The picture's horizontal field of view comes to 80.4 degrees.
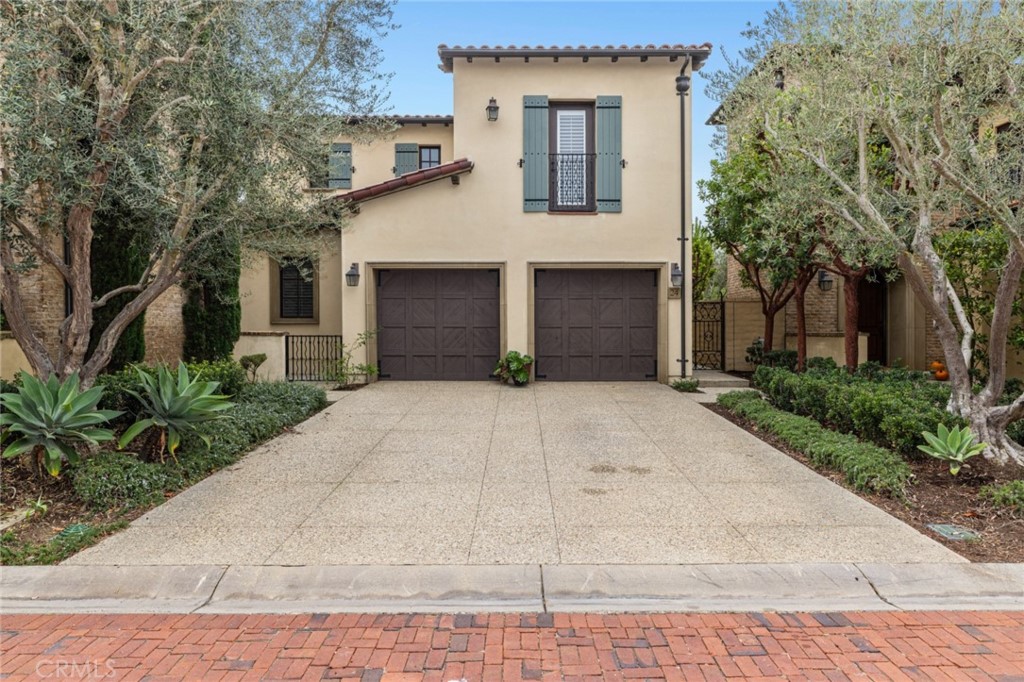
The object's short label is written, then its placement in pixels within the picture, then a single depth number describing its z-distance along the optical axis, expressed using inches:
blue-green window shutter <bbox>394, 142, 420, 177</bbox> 654.5
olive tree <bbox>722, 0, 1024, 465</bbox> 212.1
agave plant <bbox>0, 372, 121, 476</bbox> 189.2
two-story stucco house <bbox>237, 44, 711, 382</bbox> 475.5
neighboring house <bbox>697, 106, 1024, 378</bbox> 531.5
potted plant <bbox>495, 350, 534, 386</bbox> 461.7
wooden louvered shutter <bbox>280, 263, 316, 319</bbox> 590.6
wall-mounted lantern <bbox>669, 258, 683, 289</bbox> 472.1
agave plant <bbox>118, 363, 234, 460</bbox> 217.5
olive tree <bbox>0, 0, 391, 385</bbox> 192.5
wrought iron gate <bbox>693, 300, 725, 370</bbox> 579.2
